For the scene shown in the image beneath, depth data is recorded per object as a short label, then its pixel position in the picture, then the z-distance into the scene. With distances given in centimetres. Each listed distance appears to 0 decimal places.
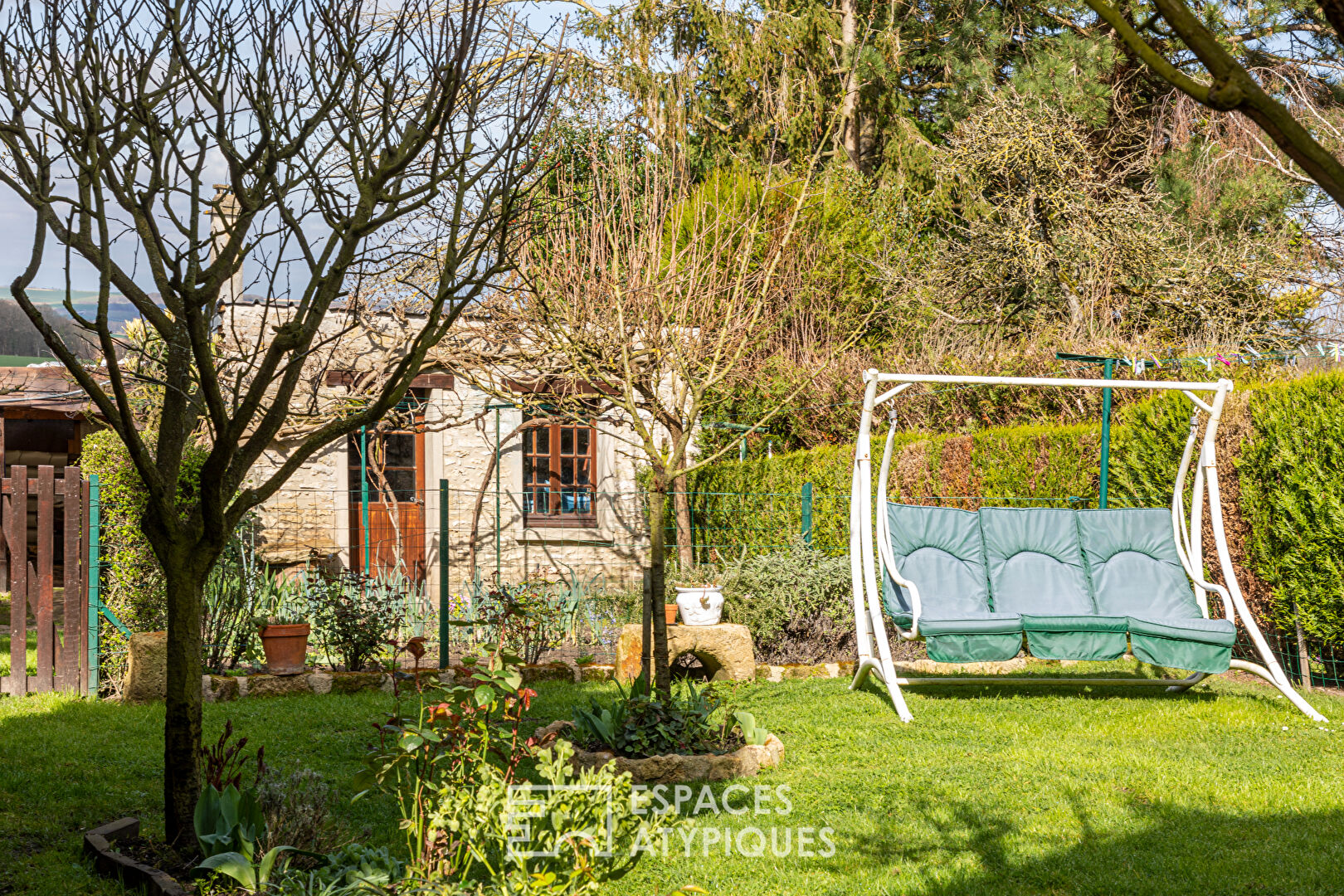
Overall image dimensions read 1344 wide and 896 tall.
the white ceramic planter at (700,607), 703
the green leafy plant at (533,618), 691
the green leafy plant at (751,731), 451
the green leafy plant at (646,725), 442
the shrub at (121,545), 636
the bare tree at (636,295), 847
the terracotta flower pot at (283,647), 656
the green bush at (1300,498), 603
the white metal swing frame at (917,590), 562
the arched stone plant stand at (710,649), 652
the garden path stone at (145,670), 607
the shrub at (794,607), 743
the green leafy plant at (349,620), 679
